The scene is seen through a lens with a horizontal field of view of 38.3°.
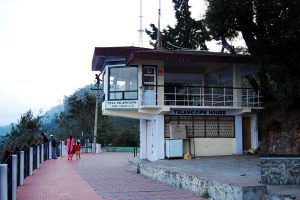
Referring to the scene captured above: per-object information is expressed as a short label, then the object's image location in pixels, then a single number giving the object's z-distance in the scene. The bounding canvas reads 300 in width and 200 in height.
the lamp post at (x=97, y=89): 38.08
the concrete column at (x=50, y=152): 30.02
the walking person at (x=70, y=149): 28.38
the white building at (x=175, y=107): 21.02
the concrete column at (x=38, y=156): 21.97
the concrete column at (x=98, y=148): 38.81
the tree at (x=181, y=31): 36.62
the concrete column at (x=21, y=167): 14.62
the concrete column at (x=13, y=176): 10.79
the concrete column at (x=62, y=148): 35.50
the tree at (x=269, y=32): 17.50
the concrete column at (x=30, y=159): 18.39
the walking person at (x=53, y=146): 30.40
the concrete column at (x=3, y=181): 9.06
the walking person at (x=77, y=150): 29.30
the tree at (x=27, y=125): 34.46
